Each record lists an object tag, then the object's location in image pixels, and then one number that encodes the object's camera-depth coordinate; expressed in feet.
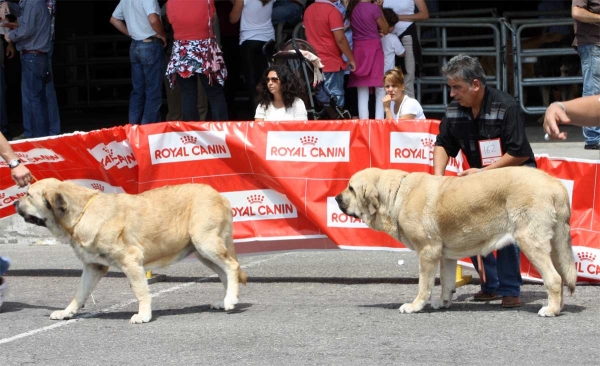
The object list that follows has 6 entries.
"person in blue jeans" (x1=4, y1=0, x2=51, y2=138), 45.39
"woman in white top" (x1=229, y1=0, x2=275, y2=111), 44.80
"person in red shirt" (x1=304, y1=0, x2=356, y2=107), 42.70
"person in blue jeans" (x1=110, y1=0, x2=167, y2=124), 44.29
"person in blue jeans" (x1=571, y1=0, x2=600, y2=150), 40.32
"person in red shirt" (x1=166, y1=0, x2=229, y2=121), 41.60
